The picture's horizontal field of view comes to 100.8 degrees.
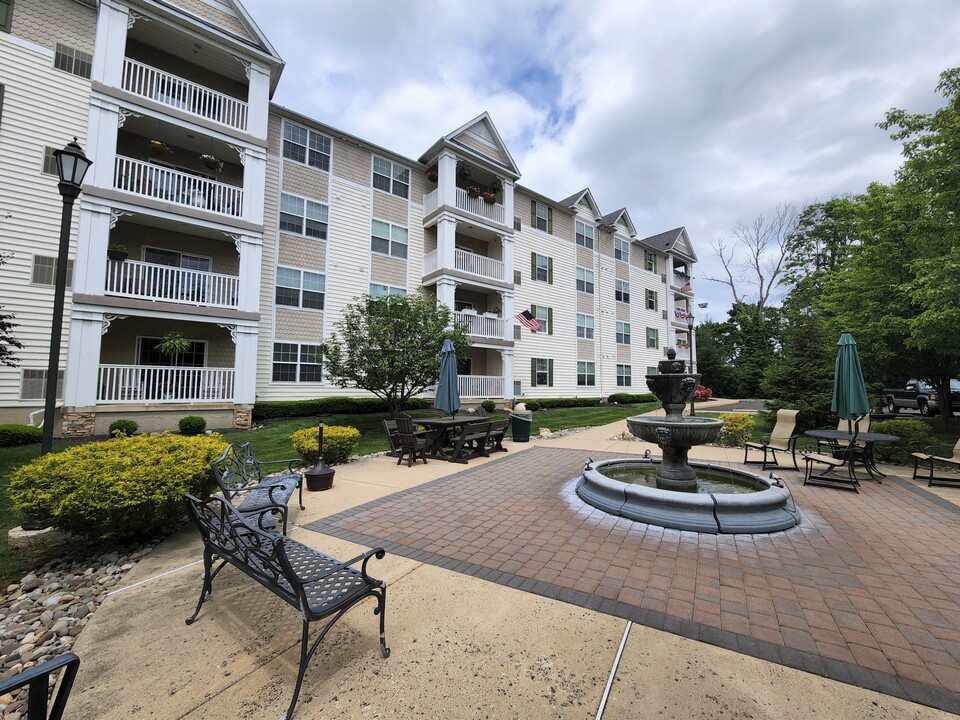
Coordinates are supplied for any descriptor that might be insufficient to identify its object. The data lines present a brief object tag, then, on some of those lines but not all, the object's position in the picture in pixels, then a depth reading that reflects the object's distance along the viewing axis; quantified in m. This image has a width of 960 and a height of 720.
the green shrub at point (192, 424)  11.72
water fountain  4.88
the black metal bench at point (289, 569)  2.36
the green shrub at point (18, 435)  9.80
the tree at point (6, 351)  7.62
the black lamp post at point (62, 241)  4.70
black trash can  12.47
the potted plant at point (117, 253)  11.71
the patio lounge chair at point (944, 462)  6.85
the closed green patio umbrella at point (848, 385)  7.07
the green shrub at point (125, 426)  10.75
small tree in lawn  13.20
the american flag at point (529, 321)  20.05
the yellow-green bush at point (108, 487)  3.89
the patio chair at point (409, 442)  8.76
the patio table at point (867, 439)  7.18
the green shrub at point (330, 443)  7.94
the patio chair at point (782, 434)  8.72
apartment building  11.20
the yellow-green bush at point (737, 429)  11.19
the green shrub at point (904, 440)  8.77
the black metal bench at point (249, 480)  4.50
